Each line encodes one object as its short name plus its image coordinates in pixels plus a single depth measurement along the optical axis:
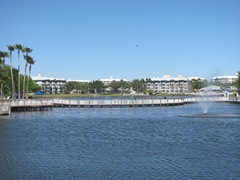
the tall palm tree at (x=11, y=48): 92.62
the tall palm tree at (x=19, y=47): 94.56
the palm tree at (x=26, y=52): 97.44
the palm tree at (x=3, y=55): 95.44
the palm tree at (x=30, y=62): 101.61
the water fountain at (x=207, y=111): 62.66
